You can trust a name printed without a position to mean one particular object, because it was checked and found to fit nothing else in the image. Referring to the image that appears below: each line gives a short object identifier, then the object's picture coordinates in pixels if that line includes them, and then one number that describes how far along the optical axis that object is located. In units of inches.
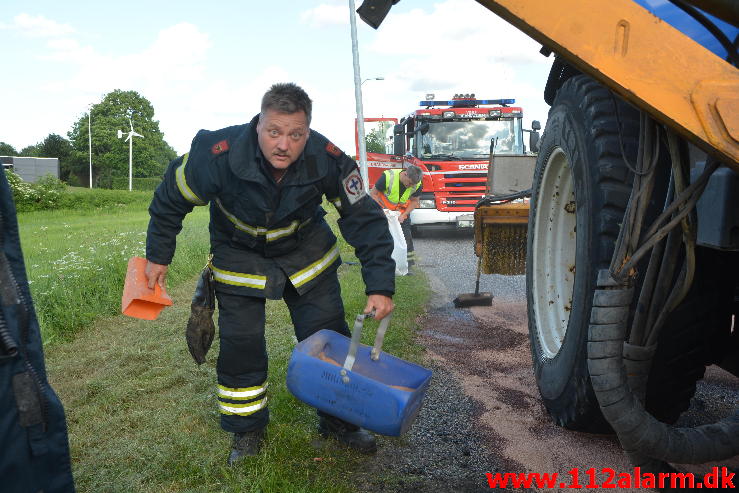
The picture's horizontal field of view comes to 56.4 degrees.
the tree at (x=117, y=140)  3110.2
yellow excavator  62.8
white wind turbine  2684.5
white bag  333.4
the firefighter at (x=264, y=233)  119.5
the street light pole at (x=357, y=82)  531.2
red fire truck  527.5
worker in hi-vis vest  358.6
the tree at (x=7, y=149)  3418.6
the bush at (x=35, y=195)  1249.4
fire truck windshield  535.5
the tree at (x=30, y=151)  3314.5
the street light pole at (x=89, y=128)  3068.4
